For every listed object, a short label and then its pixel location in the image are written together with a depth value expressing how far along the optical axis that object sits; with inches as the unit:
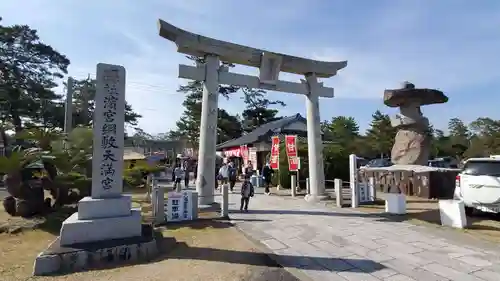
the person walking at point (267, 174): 654.4
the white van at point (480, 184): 330.6
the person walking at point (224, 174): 670.5
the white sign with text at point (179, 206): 346.0
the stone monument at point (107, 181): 231.1
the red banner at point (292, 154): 651.6
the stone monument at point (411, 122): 829.8
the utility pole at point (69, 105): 735.1
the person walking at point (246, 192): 415.8
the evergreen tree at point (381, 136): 1690.5
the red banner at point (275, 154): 734.6
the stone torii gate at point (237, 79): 414.6
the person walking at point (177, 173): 681.7
